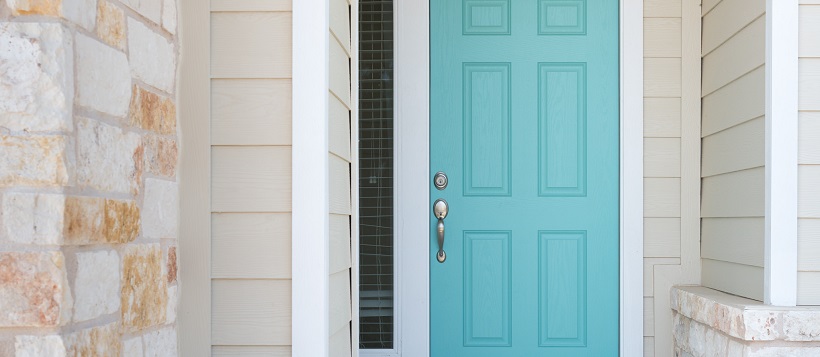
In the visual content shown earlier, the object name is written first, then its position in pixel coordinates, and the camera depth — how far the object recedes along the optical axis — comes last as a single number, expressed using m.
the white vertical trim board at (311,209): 2.10
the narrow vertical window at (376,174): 3.36
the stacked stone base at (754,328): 2.46
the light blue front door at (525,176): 3.37
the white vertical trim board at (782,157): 2.53
